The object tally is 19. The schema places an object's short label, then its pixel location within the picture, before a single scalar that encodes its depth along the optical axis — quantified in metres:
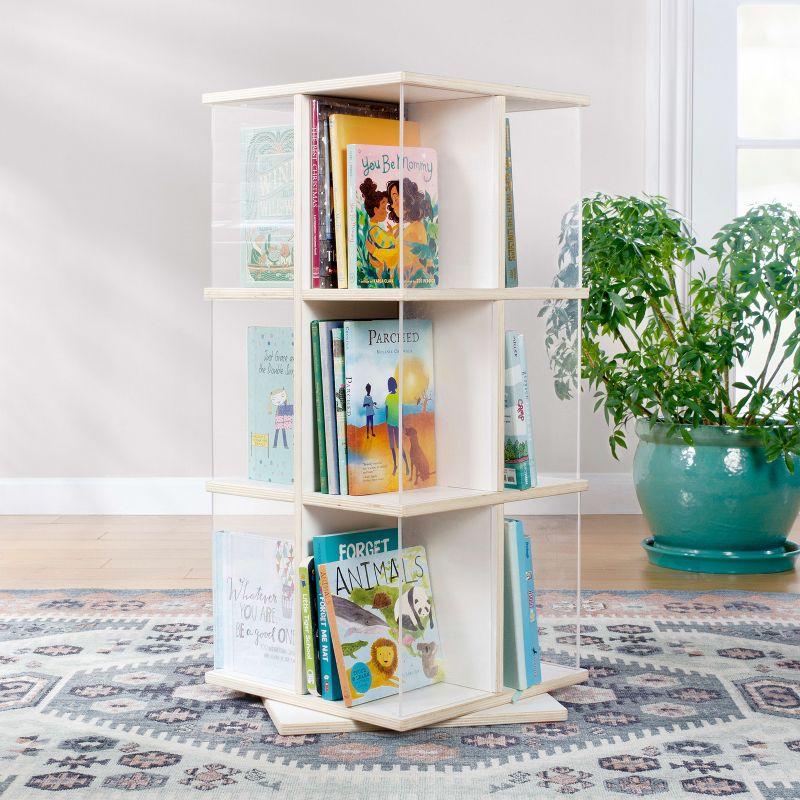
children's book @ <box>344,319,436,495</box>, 2.72
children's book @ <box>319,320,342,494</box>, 2.73
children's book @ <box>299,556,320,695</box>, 2.76
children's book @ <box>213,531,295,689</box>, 2.81
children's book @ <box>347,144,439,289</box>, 2.70
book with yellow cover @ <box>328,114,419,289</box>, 2.72
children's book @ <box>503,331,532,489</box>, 2.79
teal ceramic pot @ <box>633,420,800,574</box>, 3.63
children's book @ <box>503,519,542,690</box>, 2.81
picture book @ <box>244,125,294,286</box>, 2.76
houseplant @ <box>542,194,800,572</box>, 3.56
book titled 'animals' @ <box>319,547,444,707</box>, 2.73
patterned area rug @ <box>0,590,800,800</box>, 2.59
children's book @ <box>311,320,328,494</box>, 2.74
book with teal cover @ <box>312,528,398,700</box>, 2.74
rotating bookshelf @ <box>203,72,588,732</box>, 2.74
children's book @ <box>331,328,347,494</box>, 2.73
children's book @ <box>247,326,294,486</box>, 2.78
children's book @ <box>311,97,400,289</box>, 2.73
